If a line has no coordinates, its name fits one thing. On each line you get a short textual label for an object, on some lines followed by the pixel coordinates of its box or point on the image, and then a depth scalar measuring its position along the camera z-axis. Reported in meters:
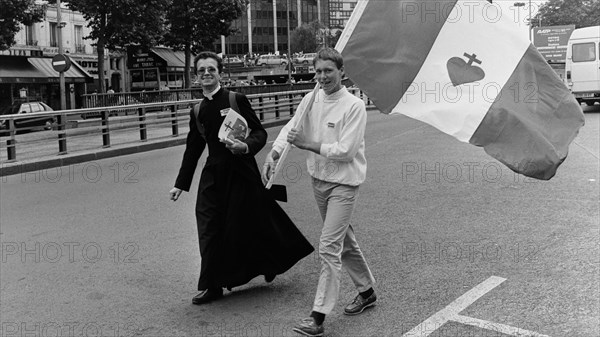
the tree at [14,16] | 31.53
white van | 25.45
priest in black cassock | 5.22
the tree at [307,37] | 101.12
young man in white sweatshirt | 4.42
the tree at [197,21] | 47.28
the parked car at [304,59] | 76.62
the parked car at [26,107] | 30.00
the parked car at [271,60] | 78.94
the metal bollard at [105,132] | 17.06
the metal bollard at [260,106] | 24.03
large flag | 4.03
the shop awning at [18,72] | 38.00
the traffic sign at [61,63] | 27.14
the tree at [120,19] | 36.12
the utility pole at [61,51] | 32.47
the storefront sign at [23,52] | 42.62
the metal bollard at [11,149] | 14.43
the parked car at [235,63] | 81.40
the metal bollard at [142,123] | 18.66
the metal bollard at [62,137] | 15.84
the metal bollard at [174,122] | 20.22
